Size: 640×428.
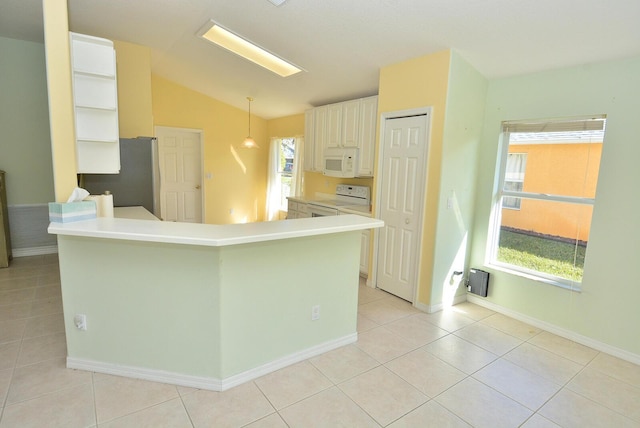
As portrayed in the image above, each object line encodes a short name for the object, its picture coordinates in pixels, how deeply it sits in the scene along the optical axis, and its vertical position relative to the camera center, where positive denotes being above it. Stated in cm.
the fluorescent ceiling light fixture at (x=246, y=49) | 358 +142
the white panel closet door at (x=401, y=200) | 334 -24
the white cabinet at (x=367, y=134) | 404 +53
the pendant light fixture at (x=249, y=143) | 532 +46
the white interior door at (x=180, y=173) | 594 -6
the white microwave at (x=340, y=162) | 436 +18
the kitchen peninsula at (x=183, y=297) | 201 -80
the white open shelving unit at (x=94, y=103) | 243 +47
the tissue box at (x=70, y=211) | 194 -27
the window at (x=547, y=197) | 289 -13
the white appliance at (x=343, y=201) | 458 -37
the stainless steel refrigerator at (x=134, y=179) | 355 -12
